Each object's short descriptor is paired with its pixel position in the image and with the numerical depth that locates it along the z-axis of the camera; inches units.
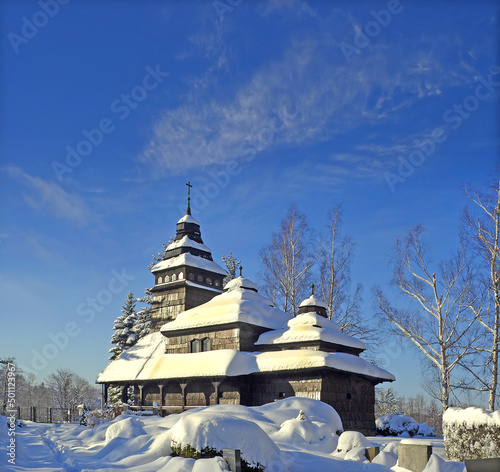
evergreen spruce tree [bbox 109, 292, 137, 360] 1798.7
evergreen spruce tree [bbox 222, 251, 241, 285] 2166.1
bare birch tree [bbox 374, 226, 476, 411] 976.3
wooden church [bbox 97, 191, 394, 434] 979.3
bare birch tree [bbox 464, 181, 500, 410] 890.1
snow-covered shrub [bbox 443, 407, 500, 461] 467.8
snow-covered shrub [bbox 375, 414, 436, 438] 1006.4
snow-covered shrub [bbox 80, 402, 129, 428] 935.0
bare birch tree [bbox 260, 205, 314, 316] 1397.6
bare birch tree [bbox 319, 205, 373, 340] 1336.1
